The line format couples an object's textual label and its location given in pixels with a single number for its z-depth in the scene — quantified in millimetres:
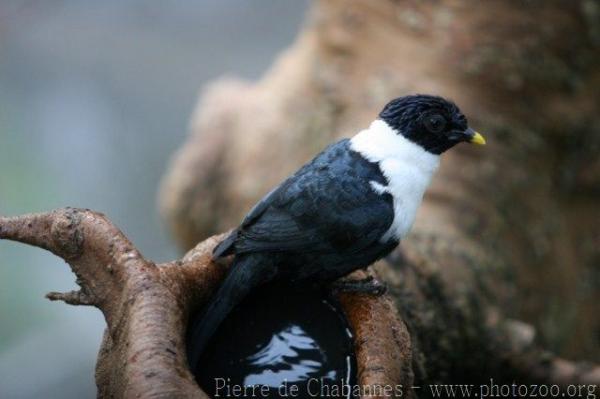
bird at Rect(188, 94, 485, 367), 4809
